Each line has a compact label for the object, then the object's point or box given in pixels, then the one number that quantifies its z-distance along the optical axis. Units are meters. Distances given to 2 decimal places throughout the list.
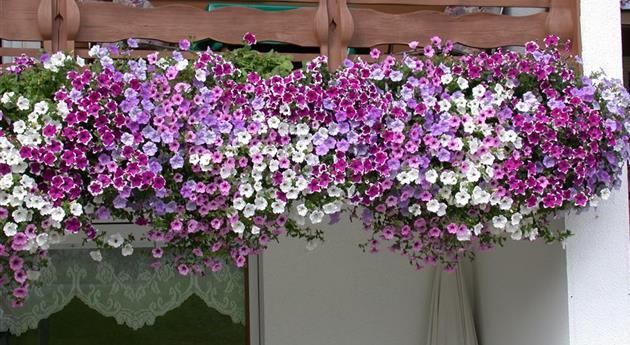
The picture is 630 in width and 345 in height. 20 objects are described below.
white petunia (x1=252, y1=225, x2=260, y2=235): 4.17
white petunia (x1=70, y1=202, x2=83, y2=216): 3.96
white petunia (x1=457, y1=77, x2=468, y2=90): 4.42
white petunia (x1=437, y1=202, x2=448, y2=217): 4.28
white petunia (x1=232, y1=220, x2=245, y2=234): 4.14
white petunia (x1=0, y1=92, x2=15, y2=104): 4.00
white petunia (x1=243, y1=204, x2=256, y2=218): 4.13
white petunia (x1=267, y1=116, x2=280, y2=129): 4.21
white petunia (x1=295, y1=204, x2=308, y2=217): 4.21
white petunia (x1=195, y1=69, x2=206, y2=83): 4.19
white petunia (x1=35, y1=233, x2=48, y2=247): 3.98
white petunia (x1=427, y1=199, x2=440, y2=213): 4.24
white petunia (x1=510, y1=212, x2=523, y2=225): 4.37
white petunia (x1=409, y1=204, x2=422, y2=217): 4.28
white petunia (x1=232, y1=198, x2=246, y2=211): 4.12
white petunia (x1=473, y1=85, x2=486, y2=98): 4.41
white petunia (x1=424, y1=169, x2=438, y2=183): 4.23
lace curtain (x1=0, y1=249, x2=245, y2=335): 6.76
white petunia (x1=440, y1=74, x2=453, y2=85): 4.41
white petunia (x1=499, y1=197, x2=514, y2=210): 4.32
